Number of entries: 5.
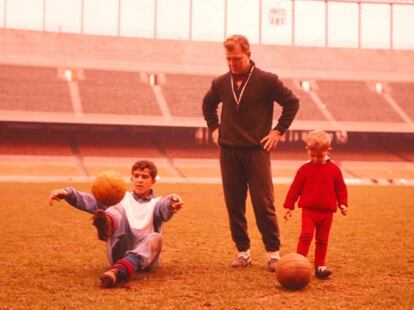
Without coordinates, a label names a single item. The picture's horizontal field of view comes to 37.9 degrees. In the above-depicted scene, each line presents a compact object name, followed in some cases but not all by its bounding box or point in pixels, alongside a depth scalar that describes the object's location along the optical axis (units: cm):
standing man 653
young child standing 617
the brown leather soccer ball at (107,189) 598
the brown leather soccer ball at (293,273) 545
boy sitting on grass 582
